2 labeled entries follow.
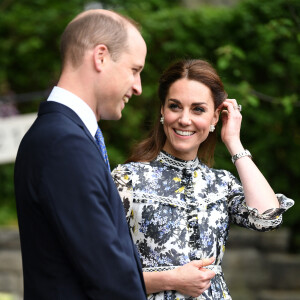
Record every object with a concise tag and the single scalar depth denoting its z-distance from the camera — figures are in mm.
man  2831
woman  4252
